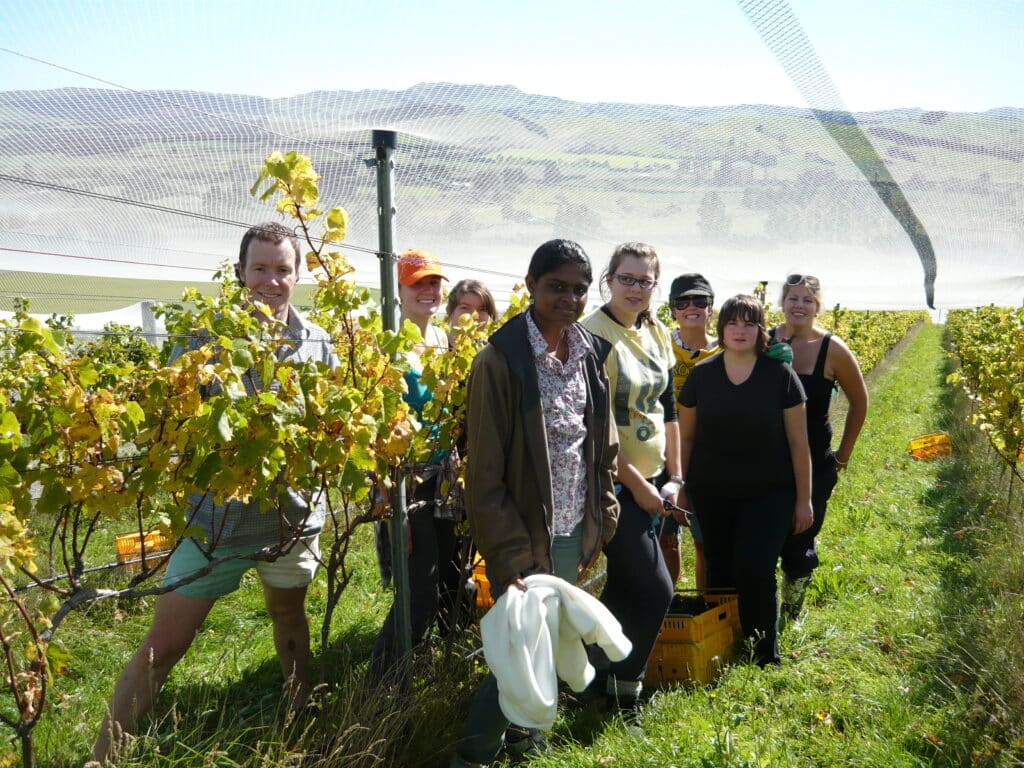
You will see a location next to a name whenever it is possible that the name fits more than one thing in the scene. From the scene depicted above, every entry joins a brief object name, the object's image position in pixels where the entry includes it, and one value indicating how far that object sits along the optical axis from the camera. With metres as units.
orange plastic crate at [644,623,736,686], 3.59
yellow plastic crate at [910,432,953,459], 9.54
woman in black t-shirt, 3.88
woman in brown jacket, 2.57
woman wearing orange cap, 3.18
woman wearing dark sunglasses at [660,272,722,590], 4.39
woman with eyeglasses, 3.27
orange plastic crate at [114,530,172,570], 4.57
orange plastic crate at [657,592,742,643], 3.58
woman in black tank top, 4.40
